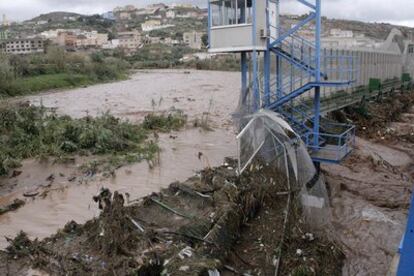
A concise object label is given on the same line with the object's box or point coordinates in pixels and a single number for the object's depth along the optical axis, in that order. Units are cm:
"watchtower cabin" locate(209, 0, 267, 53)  1159
